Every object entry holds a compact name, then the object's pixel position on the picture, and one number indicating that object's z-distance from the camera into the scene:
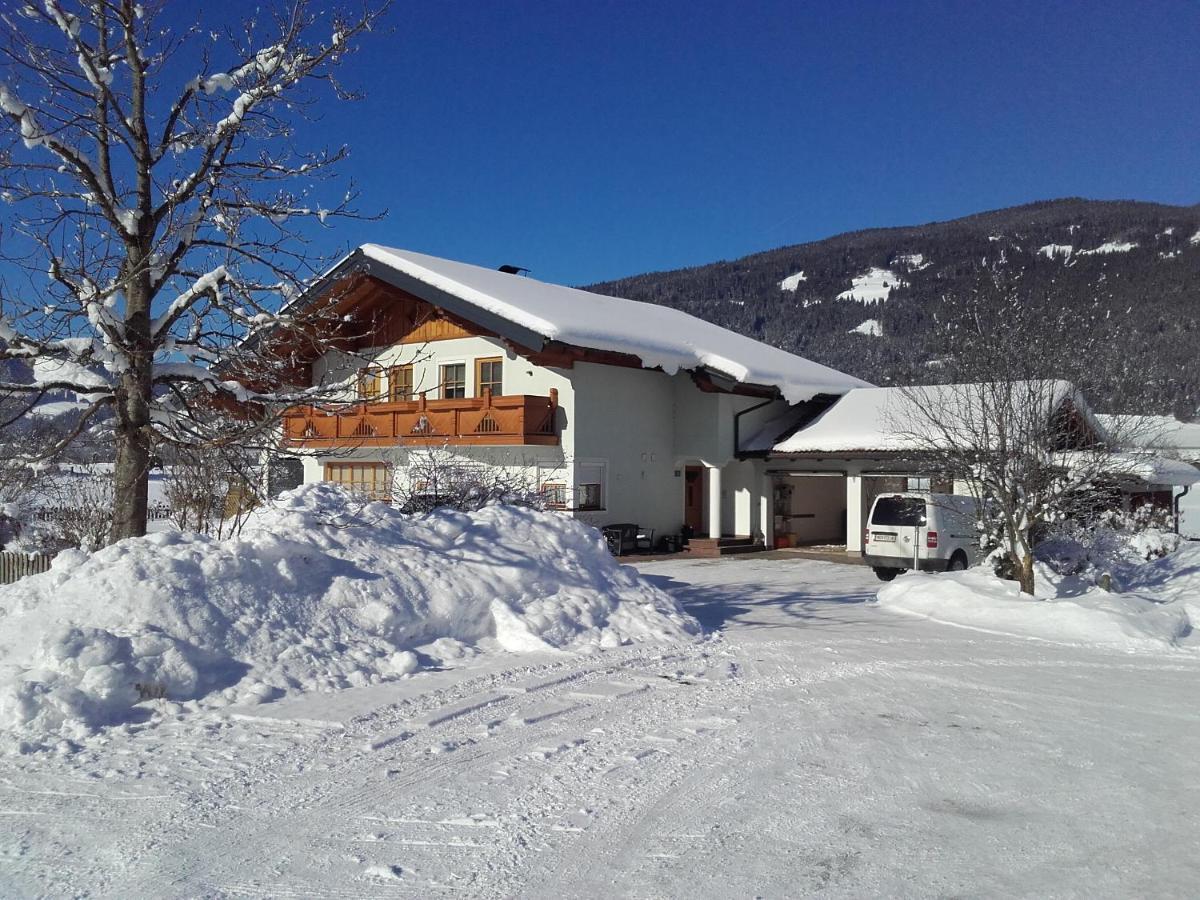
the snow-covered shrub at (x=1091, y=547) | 17.06
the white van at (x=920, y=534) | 18.27
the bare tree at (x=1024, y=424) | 14.62
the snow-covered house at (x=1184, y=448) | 17.91
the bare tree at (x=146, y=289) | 9.23
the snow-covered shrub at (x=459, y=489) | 16.83
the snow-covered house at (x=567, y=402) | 23.98
